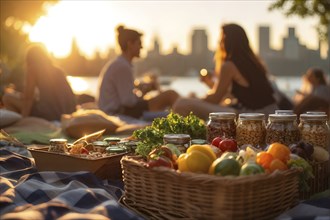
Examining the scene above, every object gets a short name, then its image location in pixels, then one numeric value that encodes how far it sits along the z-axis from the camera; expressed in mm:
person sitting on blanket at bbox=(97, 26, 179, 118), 6590
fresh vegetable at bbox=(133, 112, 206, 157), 2814
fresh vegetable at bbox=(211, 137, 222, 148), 2732
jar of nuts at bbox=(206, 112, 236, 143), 2939
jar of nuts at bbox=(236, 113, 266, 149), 2842
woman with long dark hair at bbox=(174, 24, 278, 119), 5719
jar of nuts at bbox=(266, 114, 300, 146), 2750
